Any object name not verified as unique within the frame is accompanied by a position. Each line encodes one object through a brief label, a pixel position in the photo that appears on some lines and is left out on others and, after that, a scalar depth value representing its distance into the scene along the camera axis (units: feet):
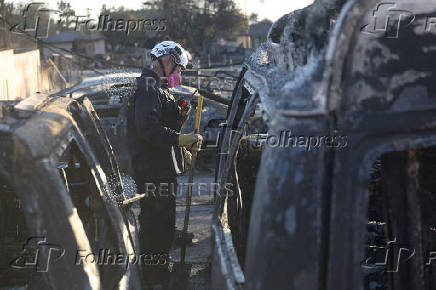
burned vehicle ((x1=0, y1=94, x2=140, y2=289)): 7.43
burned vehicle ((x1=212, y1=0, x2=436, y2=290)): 6.44
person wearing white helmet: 16.16
